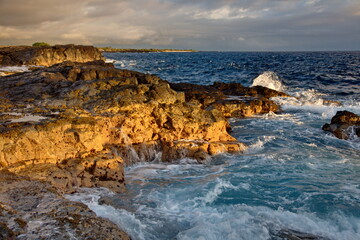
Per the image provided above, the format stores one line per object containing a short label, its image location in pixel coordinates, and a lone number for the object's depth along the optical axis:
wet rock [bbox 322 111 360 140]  14.66
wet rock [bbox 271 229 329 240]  6.22
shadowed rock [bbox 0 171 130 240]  4.70
